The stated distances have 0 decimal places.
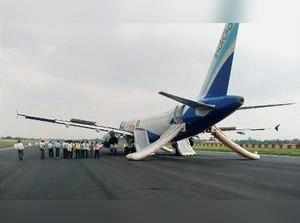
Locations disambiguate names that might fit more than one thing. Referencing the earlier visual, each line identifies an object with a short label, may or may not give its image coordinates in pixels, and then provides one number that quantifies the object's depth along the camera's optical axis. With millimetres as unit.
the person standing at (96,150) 46594
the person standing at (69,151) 45438
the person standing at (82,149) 46600
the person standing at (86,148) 46719
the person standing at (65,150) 45625
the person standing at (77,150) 46631
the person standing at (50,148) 49031
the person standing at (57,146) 49125
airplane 33219
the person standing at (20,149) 39666
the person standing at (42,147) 42512
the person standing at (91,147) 49500
